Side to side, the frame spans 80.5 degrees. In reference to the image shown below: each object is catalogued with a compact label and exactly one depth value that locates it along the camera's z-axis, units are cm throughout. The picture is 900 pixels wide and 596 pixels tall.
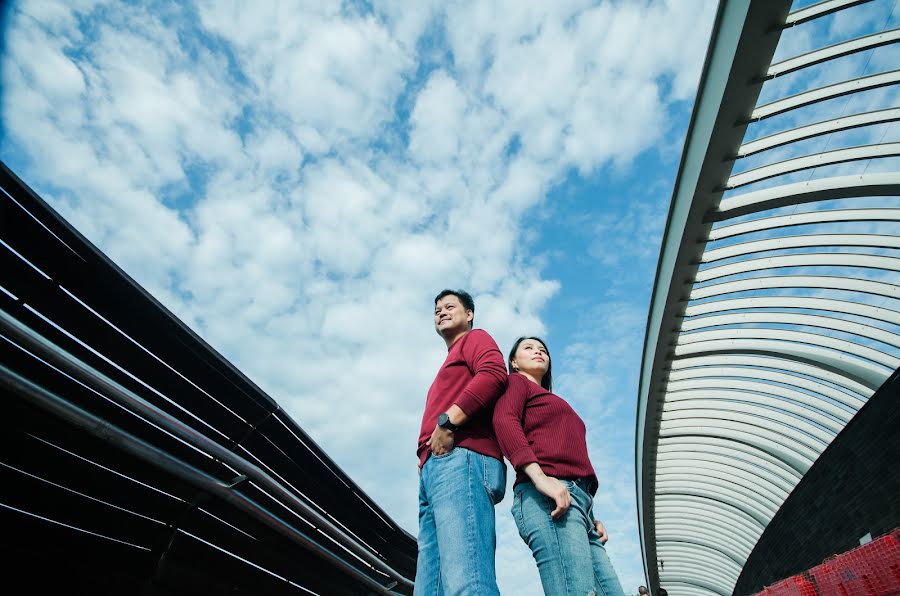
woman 246
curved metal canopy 650
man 218
